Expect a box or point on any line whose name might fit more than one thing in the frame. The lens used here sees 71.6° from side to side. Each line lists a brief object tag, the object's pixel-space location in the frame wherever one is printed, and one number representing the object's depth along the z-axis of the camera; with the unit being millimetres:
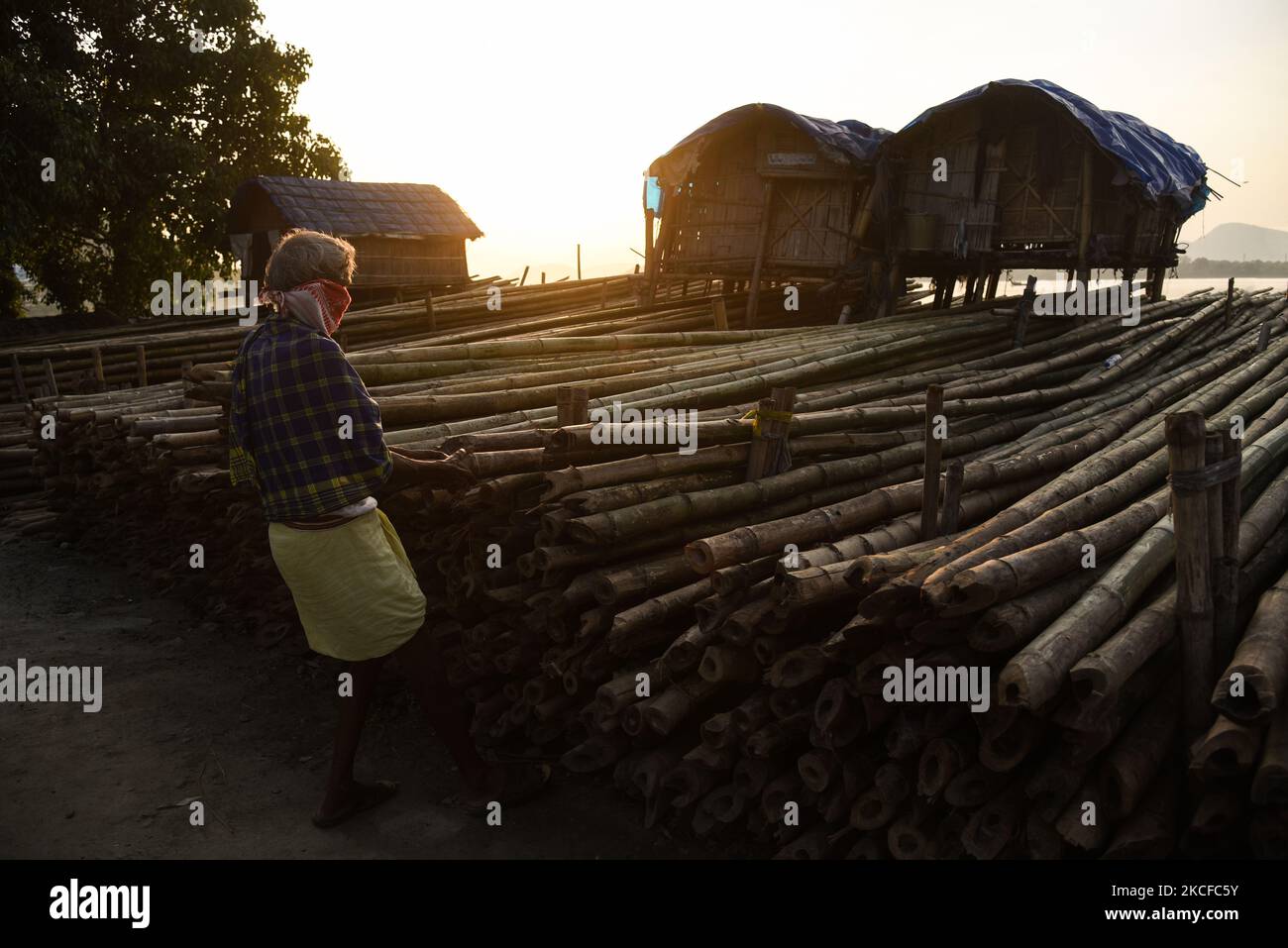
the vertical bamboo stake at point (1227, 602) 3336
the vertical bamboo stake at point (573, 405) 5012
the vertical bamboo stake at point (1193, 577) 3199
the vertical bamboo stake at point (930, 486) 4539
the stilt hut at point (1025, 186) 12555
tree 15125
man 3609
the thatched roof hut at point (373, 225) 18094
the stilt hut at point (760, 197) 14570
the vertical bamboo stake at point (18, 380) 13000
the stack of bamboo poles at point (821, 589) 3115
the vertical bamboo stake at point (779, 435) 5094
